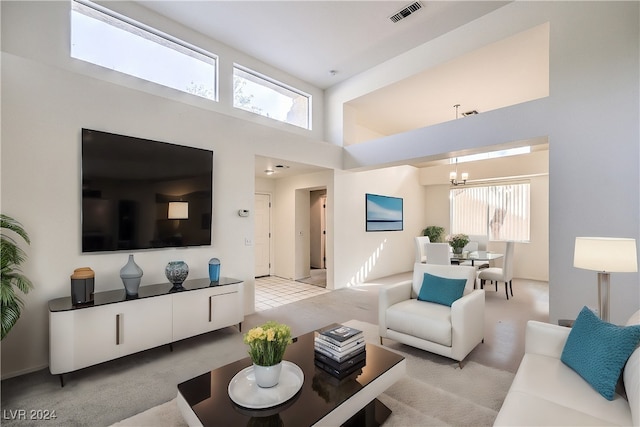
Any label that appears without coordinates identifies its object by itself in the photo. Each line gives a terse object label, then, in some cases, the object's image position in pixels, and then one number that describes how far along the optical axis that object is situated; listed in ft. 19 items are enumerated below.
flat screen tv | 9.76
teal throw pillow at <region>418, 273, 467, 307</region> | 9.83
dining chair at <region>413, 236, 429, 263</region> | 20.98
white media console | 7.89
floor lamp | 6.50
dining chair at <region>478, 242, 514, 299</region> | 16.12
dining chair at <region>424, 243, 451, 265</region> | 16.46
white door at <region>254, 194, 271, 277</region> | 22.74
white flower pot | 5.45
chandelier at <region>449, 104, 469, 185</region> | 20.35
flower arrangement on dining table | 17.92
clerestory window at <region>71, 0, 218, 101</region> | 10.98
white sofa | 4.45
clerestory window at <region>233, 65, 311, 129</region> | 15.65
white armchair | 8.56
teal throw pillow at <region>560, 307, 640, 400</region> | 4.99
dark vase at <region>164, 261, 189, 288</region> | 10.57
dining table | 17.16
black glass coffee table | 4.85
